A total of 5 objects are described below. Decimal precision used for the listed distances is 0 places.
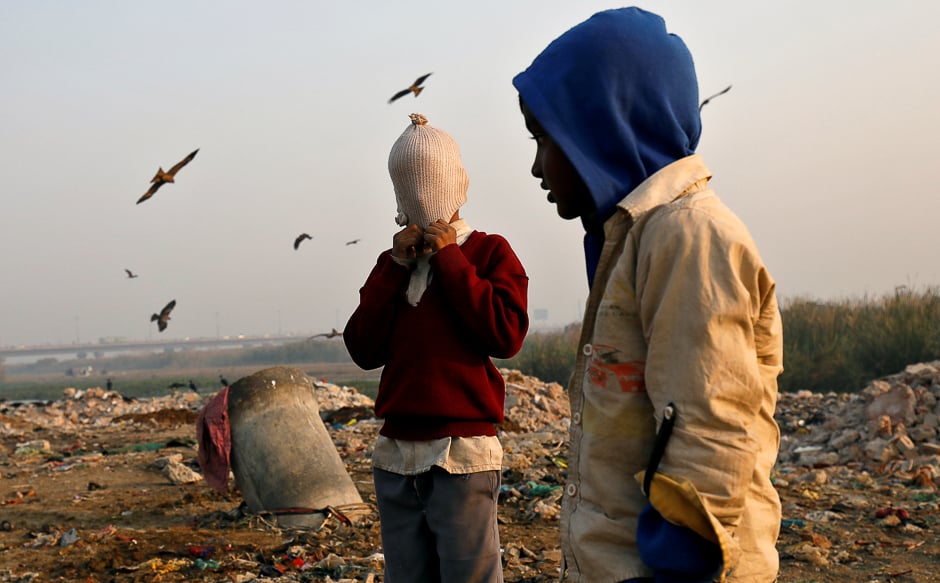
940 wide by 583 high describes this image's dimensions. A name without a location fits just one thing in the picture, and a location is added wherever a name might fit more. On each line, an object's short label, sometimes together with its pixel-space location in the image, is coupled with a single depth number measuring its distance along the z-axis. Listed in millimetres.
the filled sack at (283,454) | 6398
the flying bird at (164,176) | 5105
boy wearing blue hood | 1554
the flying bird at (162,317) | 9141
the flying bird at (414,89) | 5797
